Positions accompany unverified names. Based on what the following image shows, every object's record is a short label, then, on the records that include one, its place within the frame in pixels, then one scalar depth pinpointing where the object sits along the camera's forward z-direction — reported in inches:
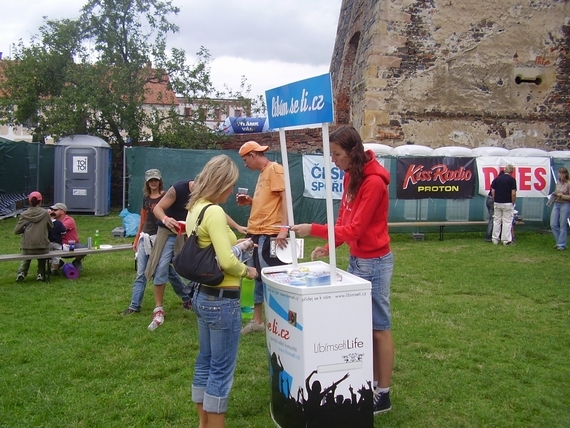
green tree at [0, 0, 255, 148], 683.4
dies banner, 518.6
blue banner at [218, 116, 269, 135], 797.0
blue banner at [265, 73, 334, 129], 124.9
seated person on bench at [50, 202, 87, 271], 332.8
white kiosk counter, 123.1
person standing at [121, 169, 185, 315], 238.8
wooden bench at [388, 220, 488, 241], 490.4
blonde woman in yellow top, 121.1
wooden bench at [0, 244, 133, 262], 295.1
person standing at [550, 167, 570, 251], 447.2
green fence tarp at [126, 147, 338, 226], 527.5
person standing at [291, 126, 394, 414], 139.3
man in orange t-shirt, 206.7
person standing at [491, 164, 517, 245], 469.4
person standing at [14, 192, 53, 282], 302.8
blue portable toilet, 642.8
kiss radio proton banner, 506.0
